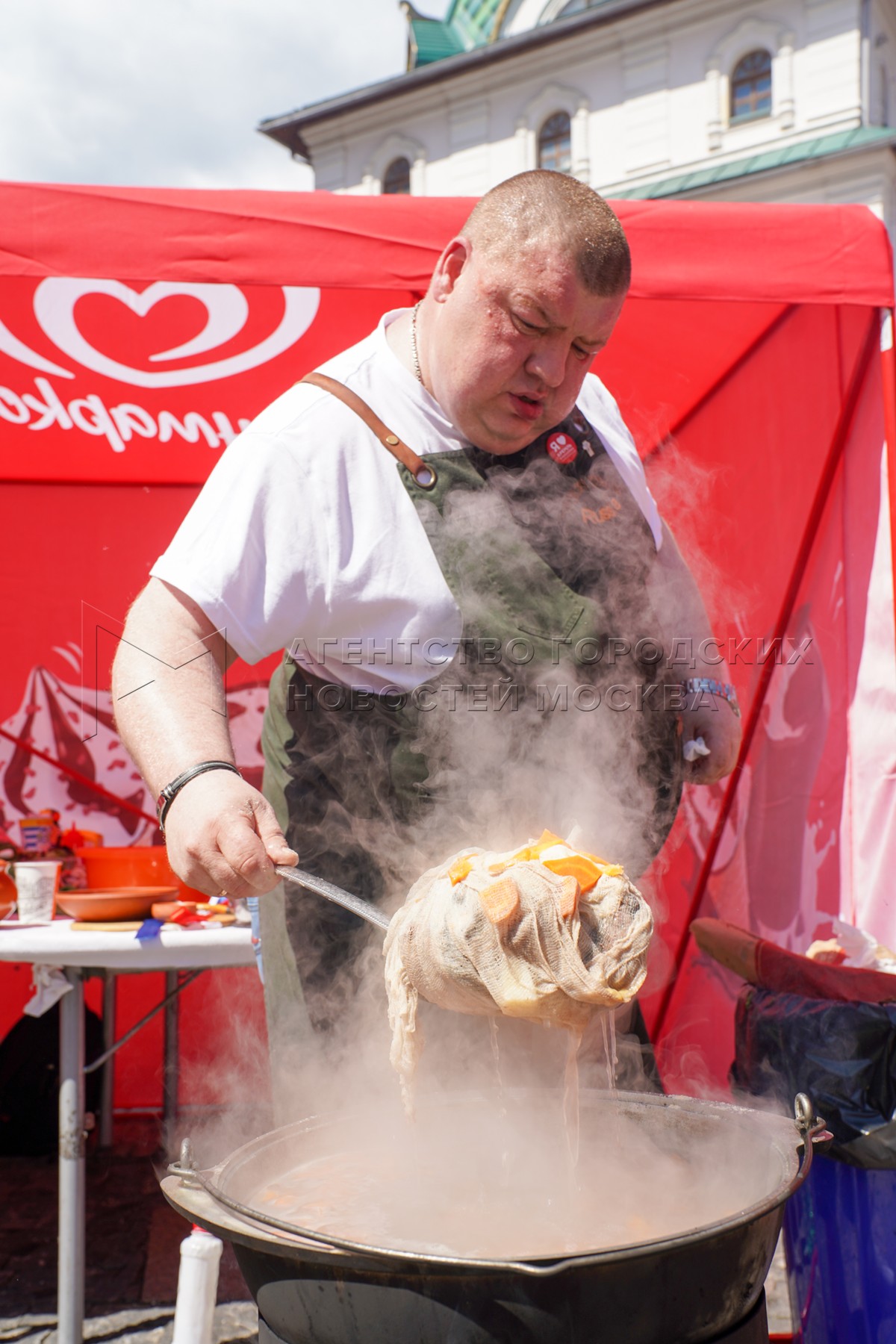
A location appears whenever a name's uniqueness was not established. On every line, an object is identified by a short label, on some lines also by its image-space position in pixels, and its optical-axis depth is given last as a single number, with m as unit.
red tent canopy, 3.33
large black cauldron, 1.20
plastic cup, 3.15
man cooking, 1.92
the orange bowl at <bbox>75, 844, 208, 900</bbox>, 3.46
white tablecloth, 2.81
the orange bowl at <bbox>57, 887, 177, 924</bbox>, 3.04
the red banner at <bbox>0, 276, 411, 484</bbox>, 3.48
